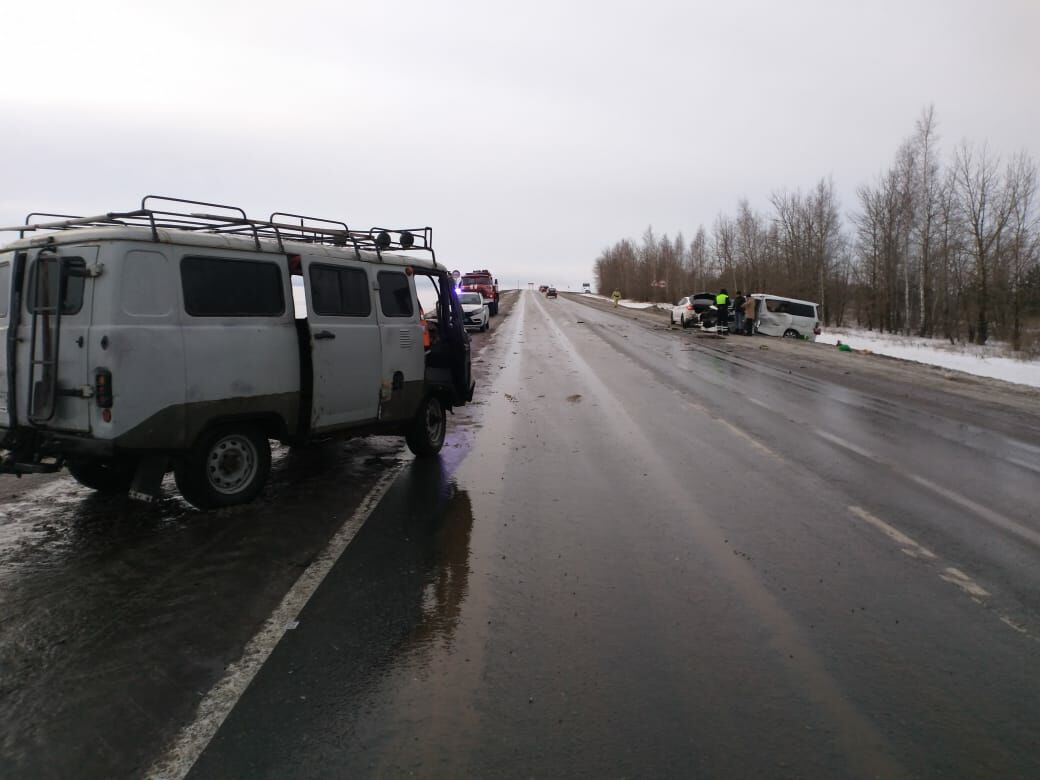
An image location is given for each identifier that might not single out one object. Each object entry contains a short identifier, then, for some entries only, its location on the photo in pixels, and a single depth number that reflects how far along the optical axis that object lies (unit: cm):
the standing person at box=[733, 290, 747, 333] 3238
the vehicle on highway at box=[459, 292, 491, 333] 3069
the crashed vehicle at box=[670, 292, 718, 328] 3338
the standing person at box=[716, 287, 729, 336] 3212
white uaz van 495
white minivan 3128
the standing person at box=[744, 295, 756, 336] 3167
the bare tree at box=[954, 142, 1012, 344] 3509
